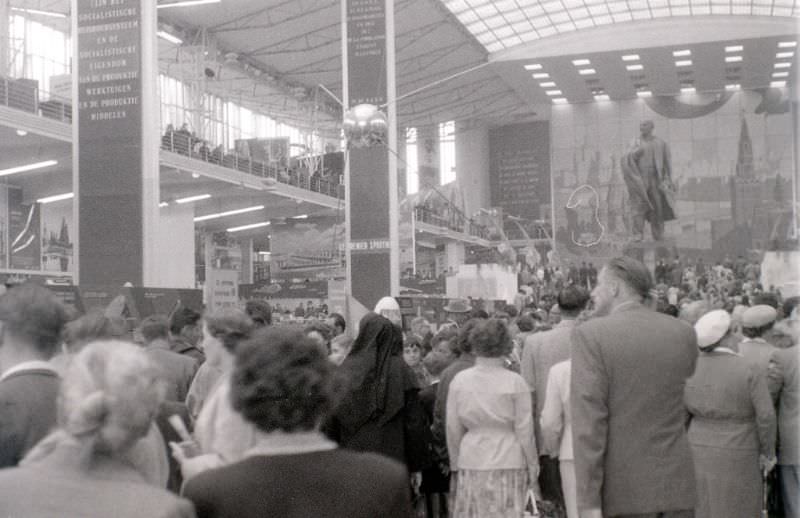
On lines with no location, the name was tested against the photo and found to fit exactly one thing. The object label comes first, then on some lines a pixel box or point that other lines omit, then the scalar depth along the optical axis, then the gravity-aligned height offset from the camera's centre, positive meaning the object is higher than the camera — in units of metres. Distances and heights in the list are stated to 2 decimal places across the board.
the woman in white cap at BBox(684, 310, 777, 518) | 5.39 -0.77
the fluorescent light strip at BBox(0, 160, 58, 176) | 25.77 +2.79
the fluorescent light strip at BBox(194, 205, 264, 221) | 37.56 +2.34
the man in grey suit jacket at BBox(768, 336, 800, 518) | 5.94 -0.75
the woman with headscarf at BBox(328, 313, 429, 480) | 5.35 -0.57
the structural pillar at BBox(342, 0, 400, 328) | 19.45 +1.85
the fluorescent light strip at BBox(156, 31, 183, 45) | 33.22 +7.66
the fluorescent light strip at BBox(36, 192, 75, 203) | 29.32 +2.33
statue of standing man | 24.80 +2.16
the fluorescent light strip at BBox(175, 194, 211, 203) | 32.73 +2.51
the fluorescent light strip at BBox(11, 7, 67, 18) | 29.78 +7.69
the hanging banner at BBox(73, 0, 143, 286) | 16.06 +2.11
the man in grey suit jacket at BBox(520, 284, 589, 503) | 6.16 -0.46
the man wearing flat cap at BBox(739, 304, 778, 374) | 6.14 -0.32
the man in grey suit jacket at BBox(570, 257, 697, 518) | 3.88 -0.53
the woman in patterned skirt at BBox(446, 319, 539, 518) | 5.55 -0.82
